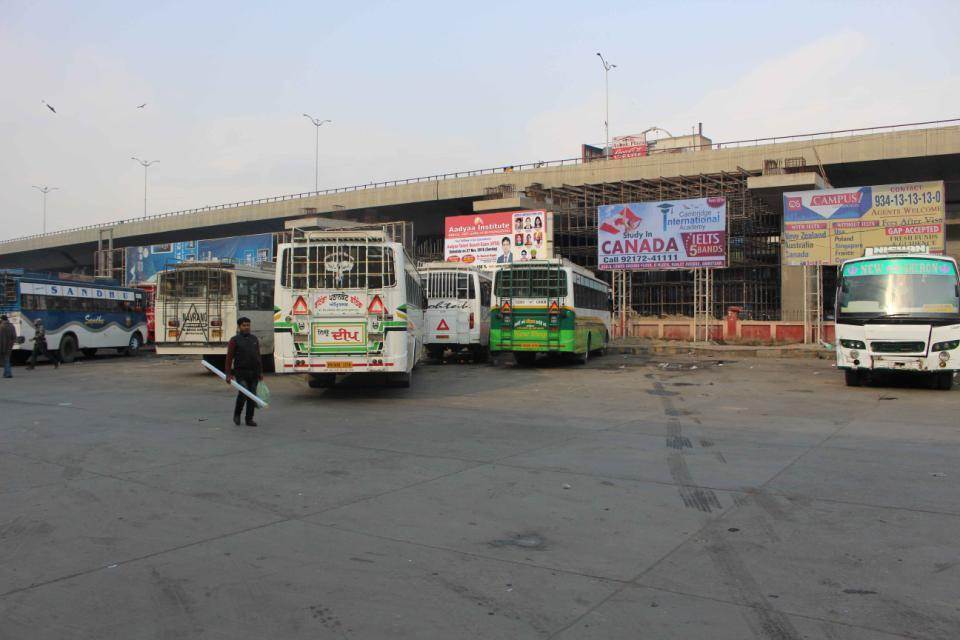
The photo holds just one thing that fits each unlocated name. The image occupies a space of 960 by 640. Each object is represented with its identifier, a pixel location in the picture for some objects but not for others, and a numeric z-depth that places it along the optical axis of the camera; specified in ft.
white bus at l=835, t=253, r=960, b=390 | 49.98
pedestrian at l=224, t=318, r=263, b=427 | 37.11
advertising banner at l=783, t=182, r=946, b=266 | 89.81
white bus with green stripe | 46.06
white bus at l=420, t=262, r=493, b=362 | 80.79
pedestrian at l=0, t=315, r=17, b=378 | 66.33
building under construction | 123.03
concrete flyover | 115.65
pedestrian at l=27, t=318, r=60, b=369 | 79.05
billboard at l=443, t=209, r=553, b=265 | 124.98
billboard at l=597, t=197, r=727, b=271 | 102.37
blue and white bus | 80.38
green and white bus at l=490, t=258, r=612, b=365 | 71.05
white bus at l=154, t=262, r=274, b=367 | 66.64
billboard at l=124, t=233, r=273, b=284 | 165.48
